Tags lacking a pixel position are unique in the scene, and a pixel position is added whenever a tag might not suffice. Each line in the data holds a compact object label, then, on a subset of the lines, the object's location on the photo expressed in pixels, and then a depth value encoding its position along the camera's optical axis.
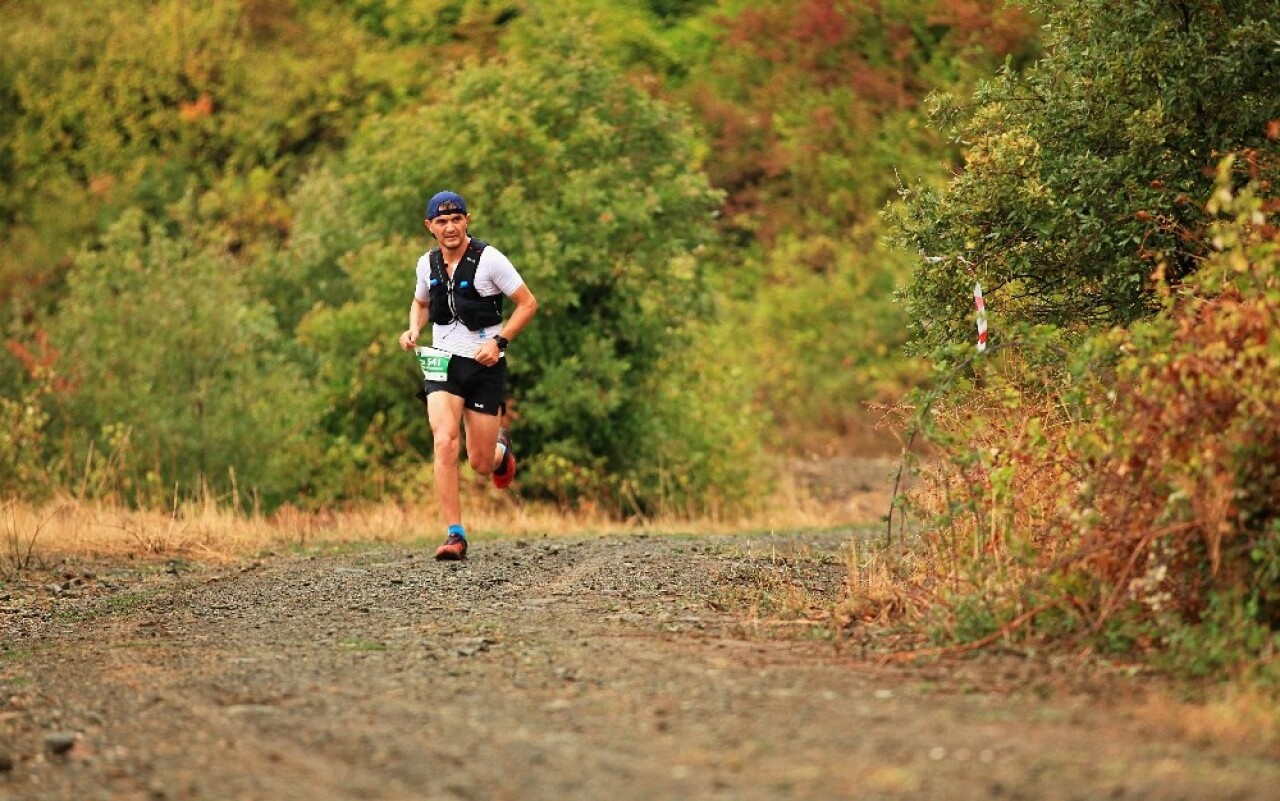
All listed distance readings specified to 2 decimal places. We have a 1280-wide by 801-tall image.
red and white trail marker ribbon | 18.12
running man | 24.89
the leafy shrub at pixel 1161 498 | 14.71
